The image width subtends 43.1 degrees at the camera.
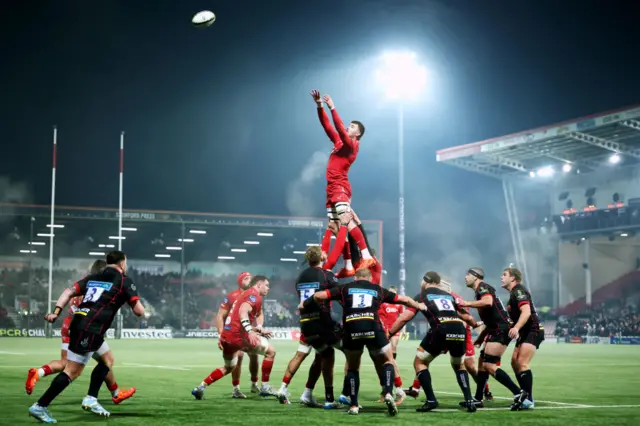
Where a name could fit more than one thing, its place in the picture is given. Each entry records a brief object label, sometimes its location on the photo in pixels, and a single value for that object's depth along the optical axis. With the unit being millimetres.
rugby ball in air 25109
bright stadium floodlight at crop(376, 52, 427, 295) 46781
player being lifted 14500
